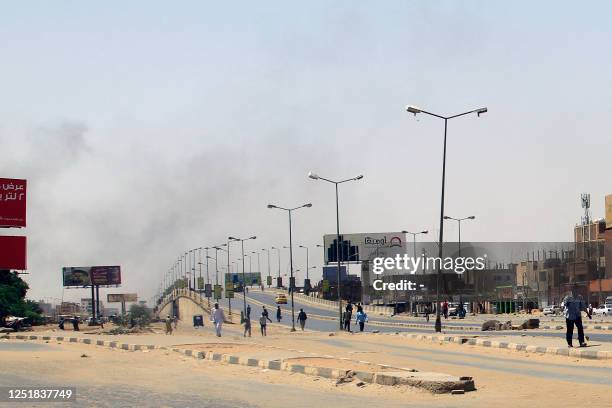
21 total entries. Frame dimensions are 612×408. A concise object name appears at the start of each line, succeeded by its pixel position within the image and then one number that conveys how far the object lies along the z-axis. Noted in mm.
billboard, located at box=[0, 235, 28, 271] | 66625
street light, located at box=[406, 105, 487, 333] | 40938
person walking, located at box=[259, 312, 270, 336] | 53250
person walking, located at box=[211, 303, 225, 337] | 43250
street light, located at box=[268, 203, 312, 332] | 80812
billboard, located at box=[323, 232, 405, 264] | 151375
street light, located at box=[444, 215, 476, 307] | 143438
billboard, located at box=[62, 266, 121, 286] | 152875
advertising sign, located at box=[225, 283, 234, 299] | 114206
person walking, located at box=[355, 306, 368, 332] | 54091
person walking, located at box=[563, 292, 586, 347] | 24594
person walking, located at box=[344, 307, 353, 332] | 55750
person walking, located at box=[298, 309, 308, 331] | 63856
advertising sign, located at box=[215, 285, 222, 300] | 129125
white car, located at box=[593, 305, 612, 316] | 79250
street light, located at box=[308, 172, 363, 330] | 65062
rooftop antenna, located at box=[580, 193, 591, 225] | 141250
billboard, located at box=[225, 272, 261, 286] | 169500
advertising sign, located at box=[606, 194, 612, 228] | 109400
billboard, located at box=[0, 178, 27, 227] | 65562
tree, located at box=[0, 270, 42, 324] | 97050
